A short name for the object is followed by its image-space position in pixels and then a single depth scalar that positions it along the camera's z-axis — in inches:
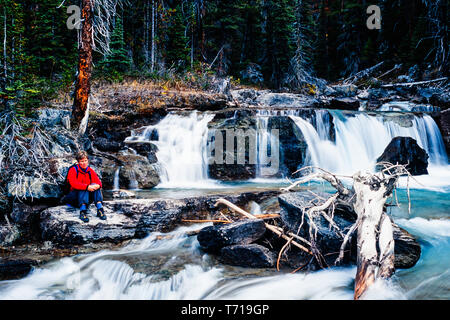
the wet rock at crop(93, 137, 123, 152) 385.6
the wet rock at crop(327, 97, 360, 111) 689.6
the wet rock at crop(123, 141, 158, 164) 391.9
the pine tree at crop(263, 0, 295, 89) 922.1
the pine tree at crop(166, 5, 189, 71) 830.3
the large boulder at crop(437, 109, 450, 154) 534.0
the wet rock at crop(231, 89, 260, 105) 765.9
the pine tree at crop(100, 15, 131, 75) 695.1
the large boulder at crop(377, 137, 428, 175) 431.5
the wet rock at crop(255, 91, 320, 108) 720.3
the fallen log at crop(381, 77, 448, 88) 721.6
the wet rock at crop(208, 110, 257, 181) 410.6
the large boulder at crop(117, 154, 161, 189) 327.6
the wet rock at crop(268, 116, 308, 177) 432.8
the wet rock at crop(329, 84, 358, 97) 823.1
